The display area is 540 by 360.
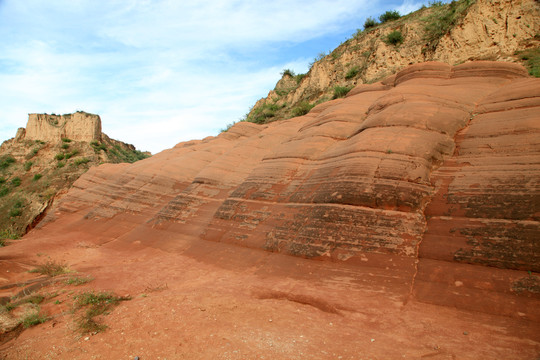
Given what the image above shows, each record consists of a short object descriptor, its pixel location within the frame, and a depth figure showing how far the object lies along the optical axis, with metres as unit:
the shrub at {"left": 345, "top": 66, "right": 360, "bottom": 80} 20.52
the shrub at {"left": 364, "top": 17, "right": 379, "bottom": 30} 24.15
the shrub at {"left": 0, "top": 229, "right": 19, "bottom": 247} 13.03
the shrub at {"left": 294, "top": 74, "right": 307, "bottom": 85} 28.21
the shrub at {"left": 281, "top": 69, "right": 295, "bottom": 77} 29.98
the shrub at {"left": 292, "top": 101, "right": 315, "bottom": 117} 20.77
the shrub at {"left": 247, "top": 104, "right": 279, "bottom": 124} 24.88
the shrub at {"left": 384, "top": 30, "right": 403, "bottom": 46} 18.41
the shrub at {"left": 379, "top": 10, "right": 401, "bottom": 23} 23.39
